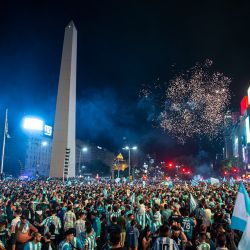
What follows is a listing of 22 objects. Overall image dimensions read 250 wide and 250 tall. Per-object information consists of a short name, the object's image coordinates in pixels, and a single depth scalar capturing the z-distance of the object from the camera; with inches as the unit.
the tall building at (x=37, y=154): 4035.4
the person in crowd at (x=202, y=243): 283.1
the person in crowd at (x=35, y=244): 277.7
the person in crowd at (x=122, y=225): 378.0
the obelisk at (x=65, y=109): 1843.0
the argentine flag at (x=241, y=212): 256.5
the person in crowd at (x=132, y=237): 350.9
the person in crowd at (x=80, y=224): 371.2
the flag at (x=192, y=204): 553.1
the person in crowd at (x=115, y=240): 223.0
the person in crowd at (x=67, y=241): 281.7
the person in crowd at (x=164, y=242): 246.0
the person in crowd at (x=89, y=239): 308.6
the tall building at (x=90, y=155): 4682.3
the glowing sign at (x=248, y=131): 3570.4
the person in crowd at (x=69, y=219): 426.3
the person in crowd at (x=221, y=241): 245.0
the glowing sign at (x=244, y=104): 3844.5
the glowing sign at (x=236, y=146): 4991.1
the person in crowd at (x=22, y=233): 322.0
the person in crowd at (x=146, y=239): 329.1
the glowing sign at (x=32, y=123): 3301.4
